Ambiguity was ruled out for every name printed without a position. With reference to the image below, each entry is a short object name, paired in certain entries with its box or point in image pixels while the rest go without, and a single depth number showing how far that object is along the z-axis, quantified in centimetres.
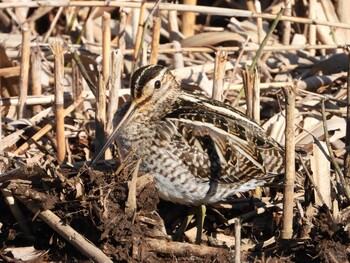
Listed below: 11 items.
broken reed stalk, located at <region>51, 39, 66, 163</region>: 1076
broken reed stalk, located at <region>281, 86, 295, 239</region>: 898
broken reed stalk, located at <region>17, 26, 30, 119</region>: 1187
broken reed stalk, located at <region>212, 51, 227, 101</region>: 1119
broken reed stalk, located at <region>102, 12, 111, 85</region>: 1187
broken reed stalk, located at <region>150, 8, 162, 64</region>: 1187
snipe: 1033
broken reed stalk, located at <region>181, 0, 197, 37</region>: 1448
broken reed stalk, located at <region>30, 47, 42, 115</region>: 1252
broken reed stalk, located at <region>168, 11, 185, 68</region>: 1403
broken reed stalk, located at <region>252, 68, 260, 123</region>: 1112
